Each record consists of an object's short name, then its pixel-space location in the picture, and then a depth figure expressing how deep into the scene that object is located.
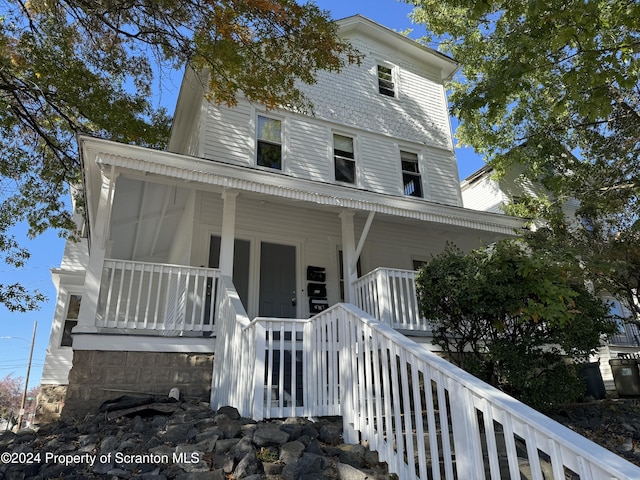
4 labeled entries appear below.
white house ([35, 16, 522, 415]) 5.56
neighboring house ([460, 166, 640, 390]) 13.83
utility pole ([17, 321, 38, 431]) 22.02
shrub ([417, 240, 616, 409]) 4.90
